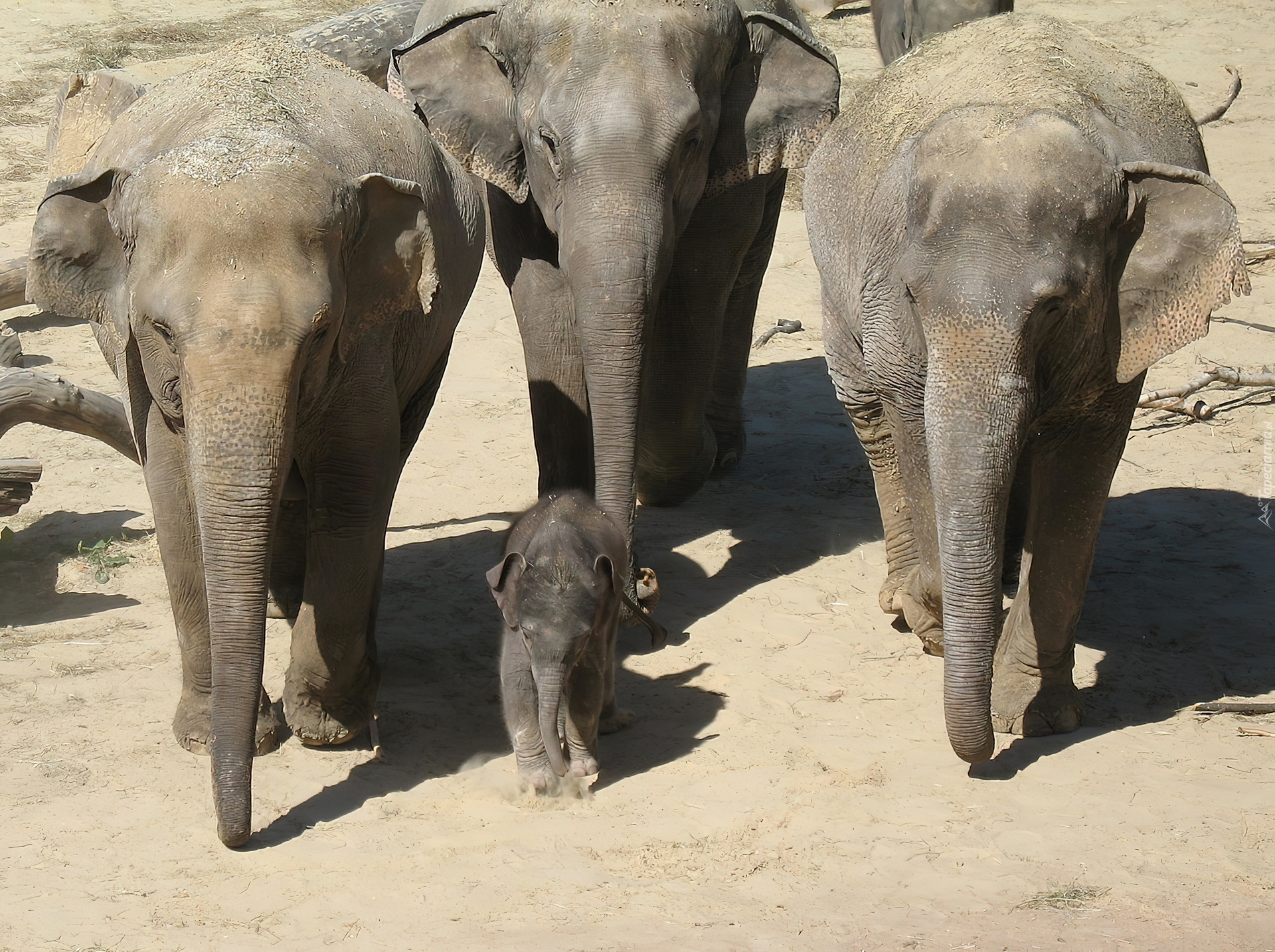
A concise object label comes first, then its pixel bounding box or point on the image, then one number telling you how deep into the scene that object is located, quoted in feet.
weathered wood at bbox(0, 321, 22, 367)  48.70
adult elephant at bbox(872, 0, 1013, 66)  54.19
